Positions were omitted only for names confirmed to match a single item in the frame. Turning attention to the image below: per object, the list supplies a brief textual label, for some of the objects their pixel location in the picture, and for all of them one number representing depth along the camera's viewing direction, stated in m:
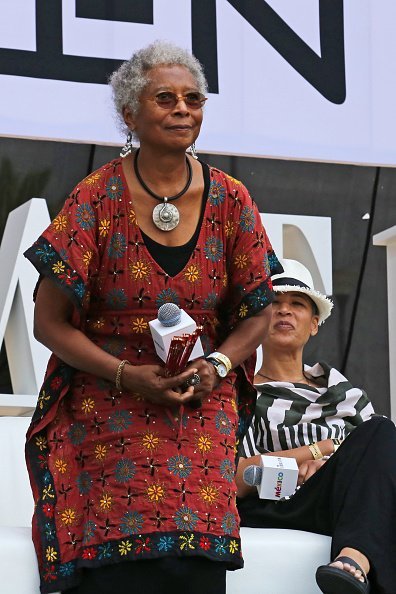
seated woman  5.02
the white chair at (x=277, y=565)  5.11
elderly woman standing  4.59
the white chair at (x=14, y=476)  6.25
